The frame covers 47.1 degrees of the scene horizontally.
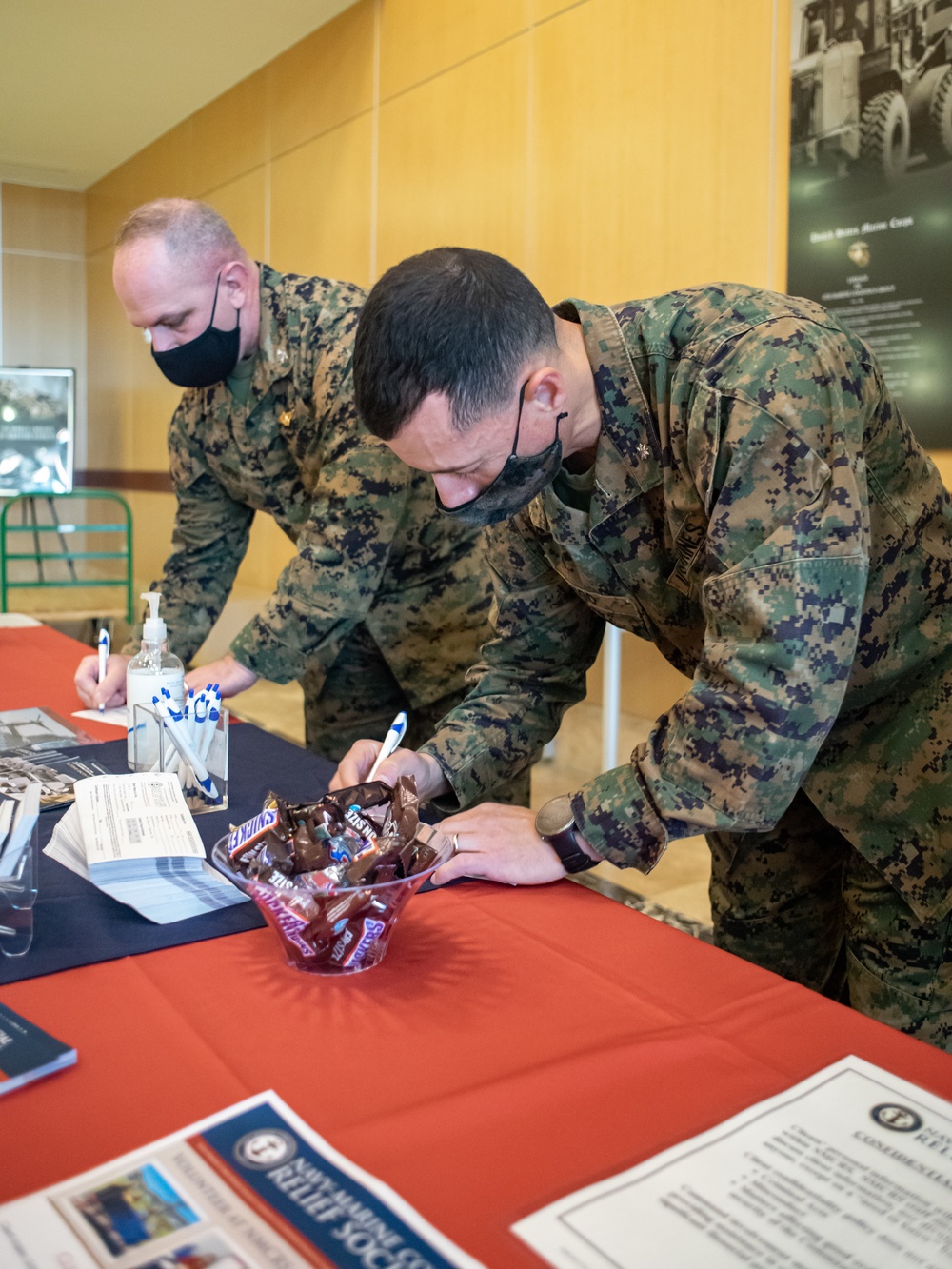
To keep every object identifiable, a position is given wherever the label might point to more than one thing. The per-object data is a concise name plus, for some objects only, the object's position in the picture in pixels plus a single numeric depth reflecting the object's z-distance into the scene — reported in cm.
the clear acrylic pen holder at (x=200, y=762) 125
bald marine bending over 176
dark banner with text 269
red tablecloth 63
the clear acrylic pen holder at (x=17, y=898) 88
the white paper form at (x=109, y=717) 170
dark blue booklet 69
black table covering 88
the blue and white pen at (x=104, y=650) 174
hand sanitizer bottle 136
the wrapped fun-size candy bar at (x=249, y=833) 89
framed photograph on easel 714
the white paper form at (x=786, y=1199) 55
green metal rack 560
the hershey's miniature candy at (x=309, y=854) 87
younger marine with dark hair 95
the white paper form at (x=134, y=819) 97
